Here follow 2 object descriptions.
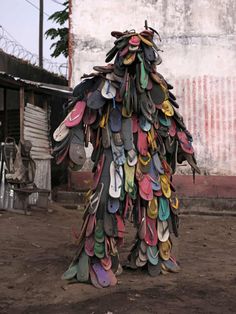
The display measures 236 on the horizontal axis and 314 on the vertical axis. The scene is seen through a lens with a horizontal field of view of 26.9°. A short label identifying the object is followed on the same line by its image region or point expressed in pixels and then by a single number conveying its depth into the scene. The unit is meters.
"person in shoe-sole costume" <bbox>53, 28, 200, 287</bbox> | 4.79
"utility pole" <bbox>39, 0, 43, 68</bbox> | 27.36
